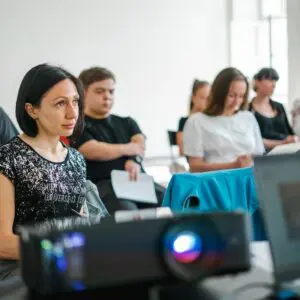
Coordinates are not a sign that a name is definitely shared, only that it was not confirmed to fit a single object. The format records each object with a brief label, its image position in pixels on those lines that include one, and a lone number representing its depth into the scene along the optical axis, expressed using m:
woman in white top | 3.78
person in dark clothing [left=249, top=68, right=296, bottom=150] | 4.61
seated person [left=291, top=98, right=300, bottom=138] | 3.82
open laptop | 1.19
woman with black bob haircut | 2.04
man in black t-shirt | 3.59
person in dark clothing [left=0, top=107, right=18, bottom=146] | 3.15
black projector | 1.04
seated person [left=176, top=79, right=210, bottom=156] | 5.34
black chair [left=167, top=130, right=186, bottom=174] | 6.12
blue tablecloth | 2.27
